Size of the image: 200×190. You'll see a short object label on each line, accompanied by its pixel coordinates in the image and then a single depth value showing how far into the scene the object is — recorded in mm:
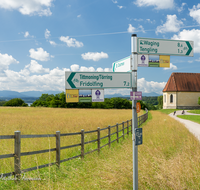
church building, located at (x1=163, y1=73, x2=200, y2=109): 51031
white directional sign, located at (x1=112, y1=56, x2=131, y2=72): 3334
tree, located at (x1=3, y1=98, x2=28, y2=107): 94438
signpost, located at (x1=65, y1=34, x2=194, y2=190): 3109
